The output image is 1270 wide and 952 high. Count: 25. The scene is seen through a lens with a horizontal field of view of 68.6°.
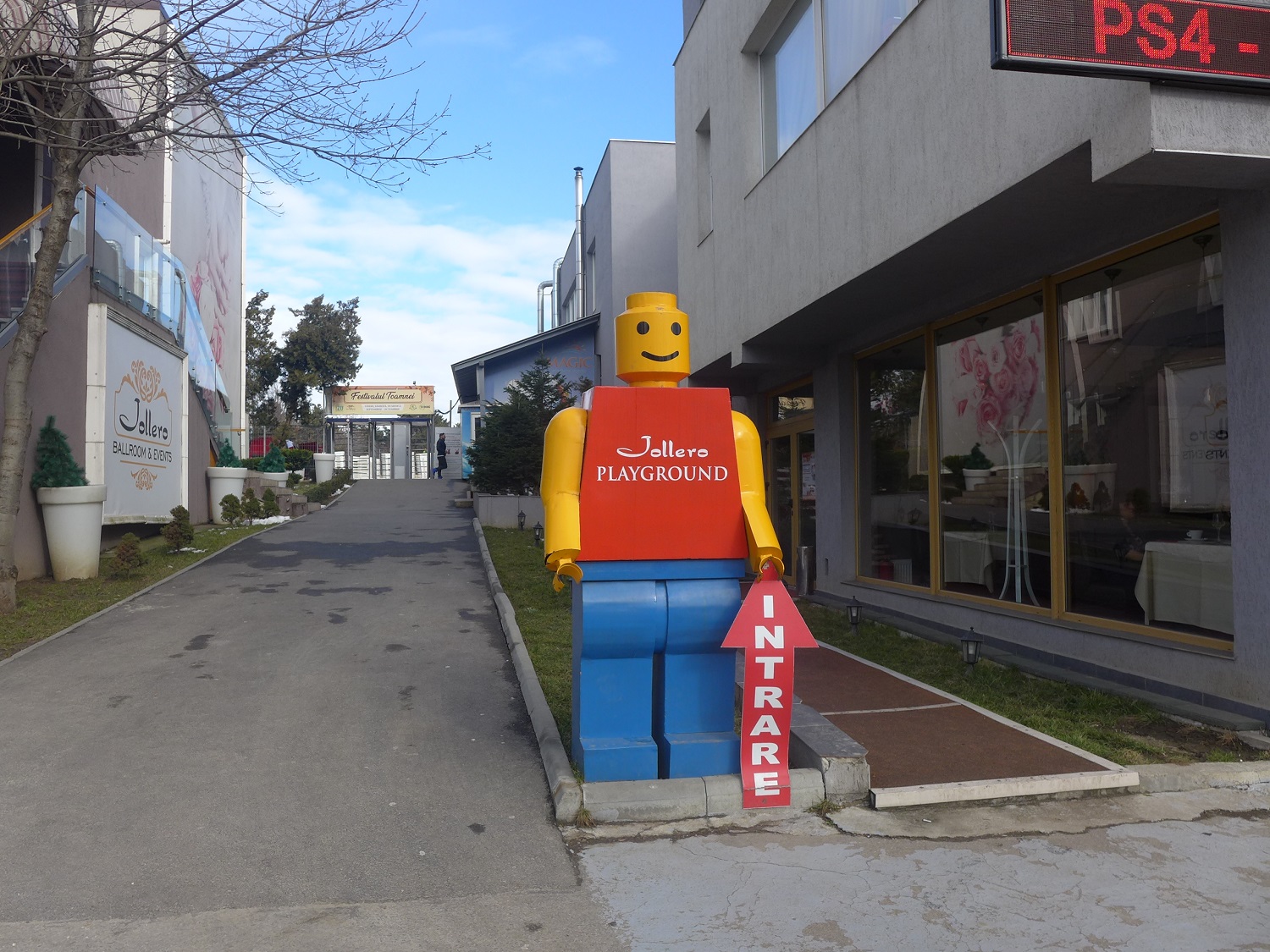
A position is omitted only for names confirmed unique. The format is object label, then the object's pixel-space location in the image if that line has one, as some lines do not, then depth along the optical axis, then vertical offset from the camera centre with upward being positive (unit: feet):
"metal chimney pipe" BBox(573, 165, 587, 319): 93.35 +27.17
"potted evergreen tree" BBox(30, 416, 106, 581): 36.76 -0.21
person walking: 131.64 +5.43
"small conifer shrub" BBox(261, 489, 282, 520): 64.59 -0.44
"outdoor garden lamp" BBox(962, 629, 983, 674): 23.48 -4.14
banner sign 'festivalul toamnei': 144.46 +14.75
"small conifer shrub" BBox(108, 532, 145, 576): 36.99 -2.25
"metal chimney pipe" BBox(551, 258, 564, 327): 121.90 +27.68
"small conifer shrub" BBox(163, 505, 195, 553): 43.88 -1.49
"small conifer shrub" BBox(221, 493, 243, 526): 56.24 -0.53
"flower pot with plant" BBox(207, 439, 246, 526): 61.00 +1.05
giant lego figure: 15.39 -1.14
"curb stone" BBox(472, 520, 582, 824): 14.83 -4.75
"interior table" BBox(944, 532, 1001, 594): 28.96 -2.37
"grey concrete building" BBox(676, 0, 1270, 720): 18.60 +4.58
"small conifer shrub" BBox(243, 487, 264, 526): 59.57 -0.51
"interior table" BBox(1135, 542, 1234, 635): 20.08 -2.37
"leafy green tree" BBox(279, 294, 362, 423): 153.48 +22.94
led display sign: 15.48 +7.44
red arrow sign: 14.82 -3.14
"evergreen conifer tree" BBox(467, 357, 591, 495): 65.92 +4.03
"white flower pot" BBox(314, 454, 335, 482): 107.04 +3.51
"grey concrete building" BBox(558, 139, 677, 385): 75.97 +22.36
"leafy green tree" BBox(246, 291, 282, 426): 152.35 +22.50
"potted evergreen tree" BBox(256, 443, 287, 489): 77.82 +2.37
